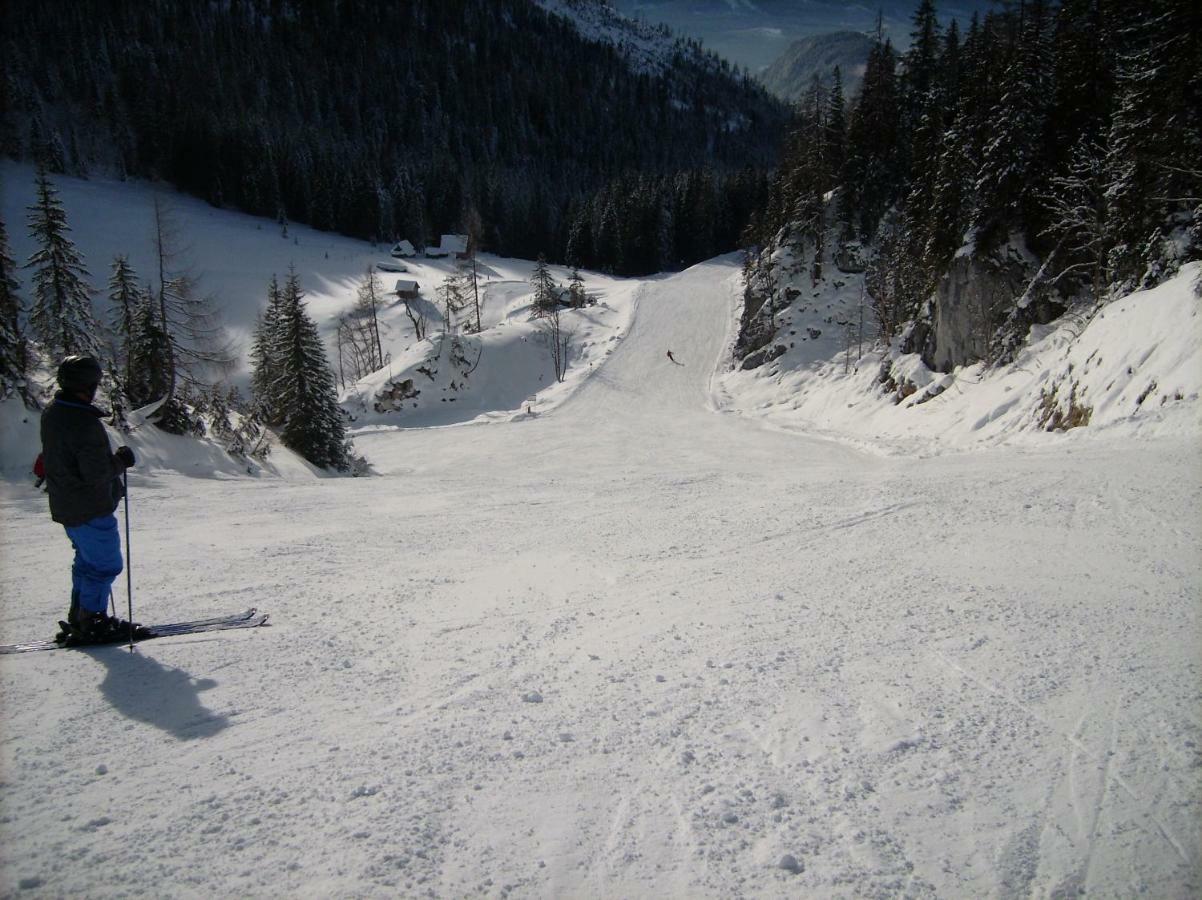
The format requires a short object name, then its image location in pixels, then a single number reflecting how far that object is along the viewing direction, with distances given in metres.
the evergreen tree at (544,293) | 60.09
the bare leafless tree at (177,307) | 21.66
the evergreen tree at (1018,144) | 25.66
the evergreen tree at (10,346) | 13.80
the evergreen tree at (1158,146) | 18.11
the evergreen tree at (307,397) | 24.03
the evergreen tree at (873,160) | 47.59
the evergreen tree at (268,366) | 27.64
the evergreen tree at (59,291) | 22.25
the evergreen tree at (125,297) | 25.22
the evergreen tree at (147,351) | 23.95
